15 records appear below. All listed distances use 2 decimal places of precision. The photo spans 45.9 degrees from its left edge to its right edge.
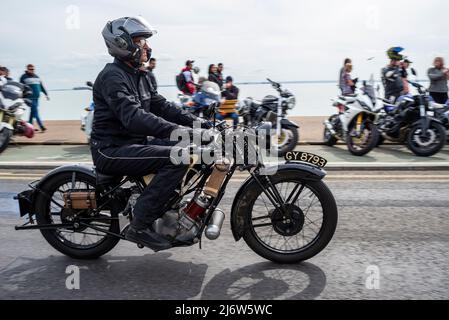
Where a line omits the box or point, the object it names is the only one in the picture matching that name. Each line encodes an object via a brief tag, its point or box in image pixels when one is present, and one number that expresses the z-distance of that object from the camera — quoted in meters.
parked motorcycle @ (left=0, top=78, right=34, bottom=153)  11.25
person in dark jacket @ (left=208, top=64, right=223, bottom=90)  14.71
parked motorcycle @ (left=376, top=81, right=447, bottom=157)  9.97
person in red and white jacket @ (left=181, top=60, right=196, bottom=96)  13.20
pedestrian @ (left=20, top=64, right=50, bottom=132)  14.02
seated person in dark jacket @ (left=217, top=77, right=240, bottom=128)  12.59
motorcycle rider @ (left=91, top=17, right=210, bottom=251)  4.01
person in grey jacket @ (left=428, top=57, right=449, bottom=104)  11.92
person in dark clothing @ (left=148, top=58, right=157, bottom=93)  12.93
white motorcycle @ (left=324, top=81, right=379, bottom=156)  10.22
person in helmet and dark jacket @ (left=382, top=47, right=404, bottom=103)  11.45
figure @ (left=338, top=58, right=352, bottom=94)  13.18
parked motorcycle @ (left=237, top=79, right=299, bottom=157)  10.48
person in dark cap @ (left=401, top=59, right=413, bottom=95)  11.67
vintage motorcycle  4.18
